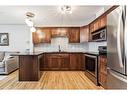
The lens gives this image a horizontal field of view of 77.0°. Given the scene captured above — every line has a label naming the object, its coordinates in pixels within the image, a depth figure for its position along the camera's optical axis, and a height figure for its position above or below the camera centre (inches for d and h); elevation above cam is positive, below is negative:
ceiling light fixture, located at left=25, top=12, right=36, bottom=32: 102.6 +38.8
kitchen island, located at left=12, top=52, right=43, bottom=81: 103.3 -27.1
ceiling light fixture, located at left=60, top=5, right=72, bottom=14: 85.7 +41.1
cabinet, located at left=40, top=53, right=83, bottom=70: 154.6 -29.0
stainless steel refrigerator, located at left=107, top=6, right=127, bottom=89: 37.4 -1.3
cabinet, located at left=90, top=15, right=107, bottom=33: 90.5 +30.3
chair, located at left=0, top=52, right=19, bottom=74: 125.8 -28.9
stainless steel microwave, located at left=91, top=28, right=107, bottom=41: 96.0 +14.6
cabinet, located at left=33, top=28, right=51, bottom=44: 162.3 +20.5
